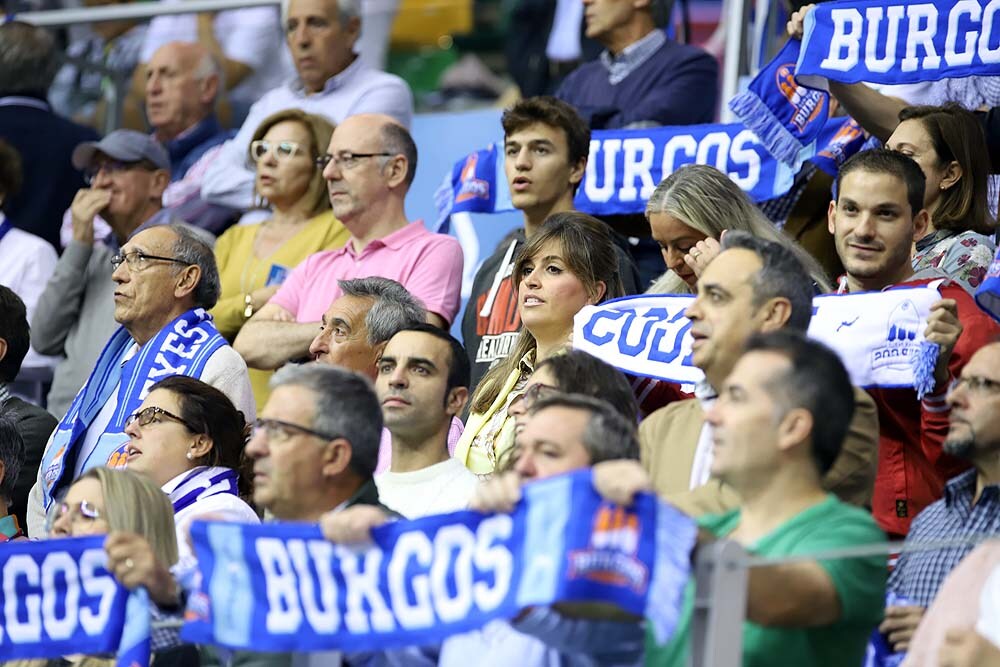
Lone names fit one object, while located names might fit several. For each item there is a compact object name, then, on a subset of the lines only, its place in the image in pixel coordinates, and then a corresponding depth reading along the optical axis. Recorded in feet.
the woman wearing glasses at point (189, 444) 36.60
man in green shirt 25.17
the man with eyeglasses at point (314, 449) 29.91
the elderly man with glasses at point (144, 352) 42.47
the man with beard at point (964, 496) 29.37
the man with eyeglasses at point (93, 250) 51.47
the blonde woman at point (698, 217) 37.32
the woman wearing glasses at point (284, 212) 50.57
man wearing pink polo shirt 45.24
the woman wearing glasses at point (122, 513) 31.91
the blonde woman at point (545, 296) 38.17
